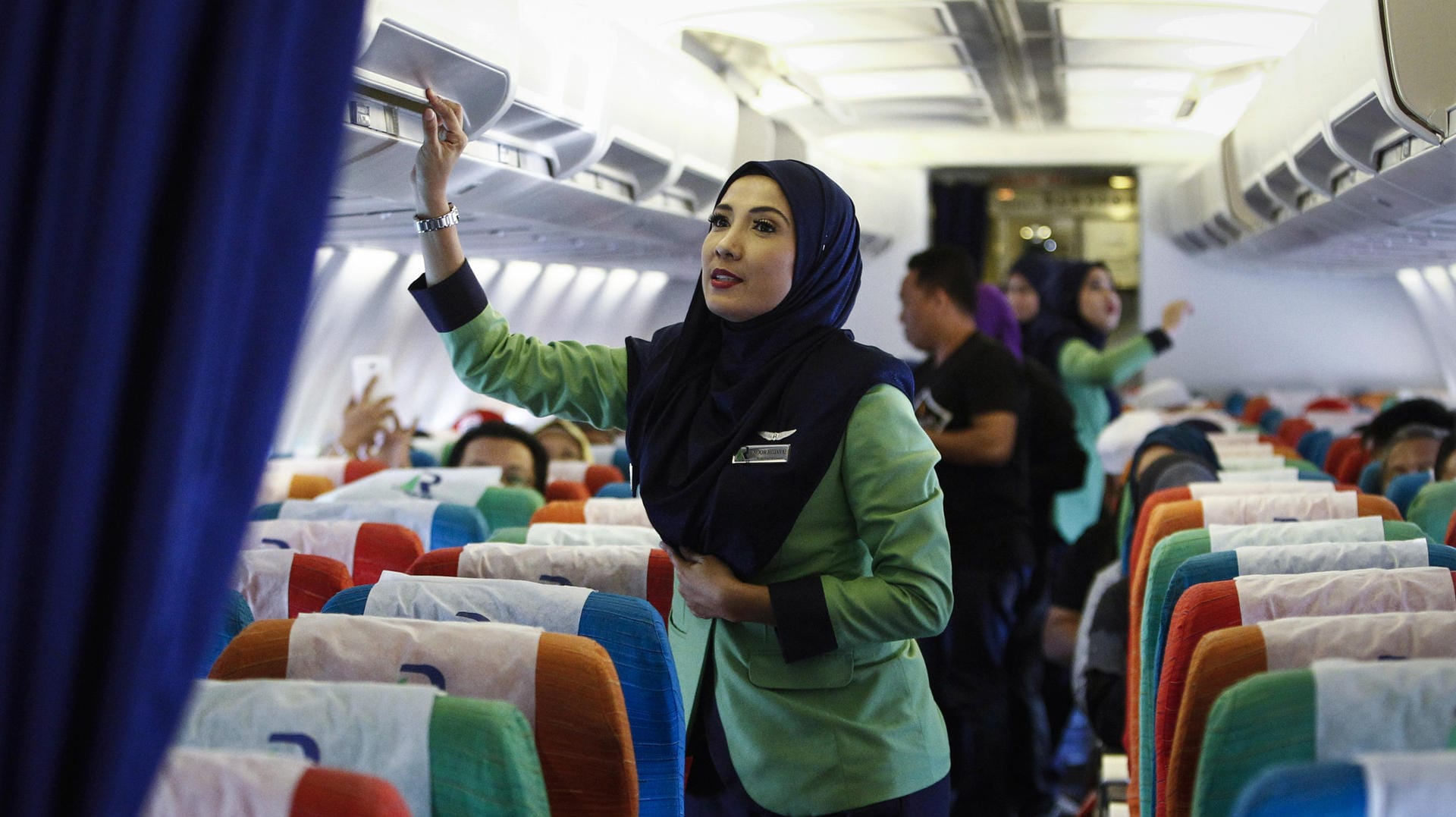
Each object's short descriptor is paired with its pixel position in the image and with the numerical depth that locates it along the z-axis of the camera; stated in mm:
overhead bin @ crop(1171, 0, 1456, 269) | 3818
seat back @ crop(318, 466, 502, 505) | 4000
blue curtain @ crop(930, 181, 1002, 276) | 14445
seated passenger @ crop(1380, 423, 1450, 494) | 5000
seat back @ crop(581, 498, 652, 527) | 3479
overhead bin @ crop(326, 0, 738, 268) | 3277
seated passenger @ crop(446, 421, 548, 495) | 5035
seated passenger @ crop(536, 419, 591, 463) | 6328
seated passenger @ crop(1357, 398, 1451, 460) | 5344
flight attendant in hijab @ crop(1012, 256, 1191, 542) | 6242
